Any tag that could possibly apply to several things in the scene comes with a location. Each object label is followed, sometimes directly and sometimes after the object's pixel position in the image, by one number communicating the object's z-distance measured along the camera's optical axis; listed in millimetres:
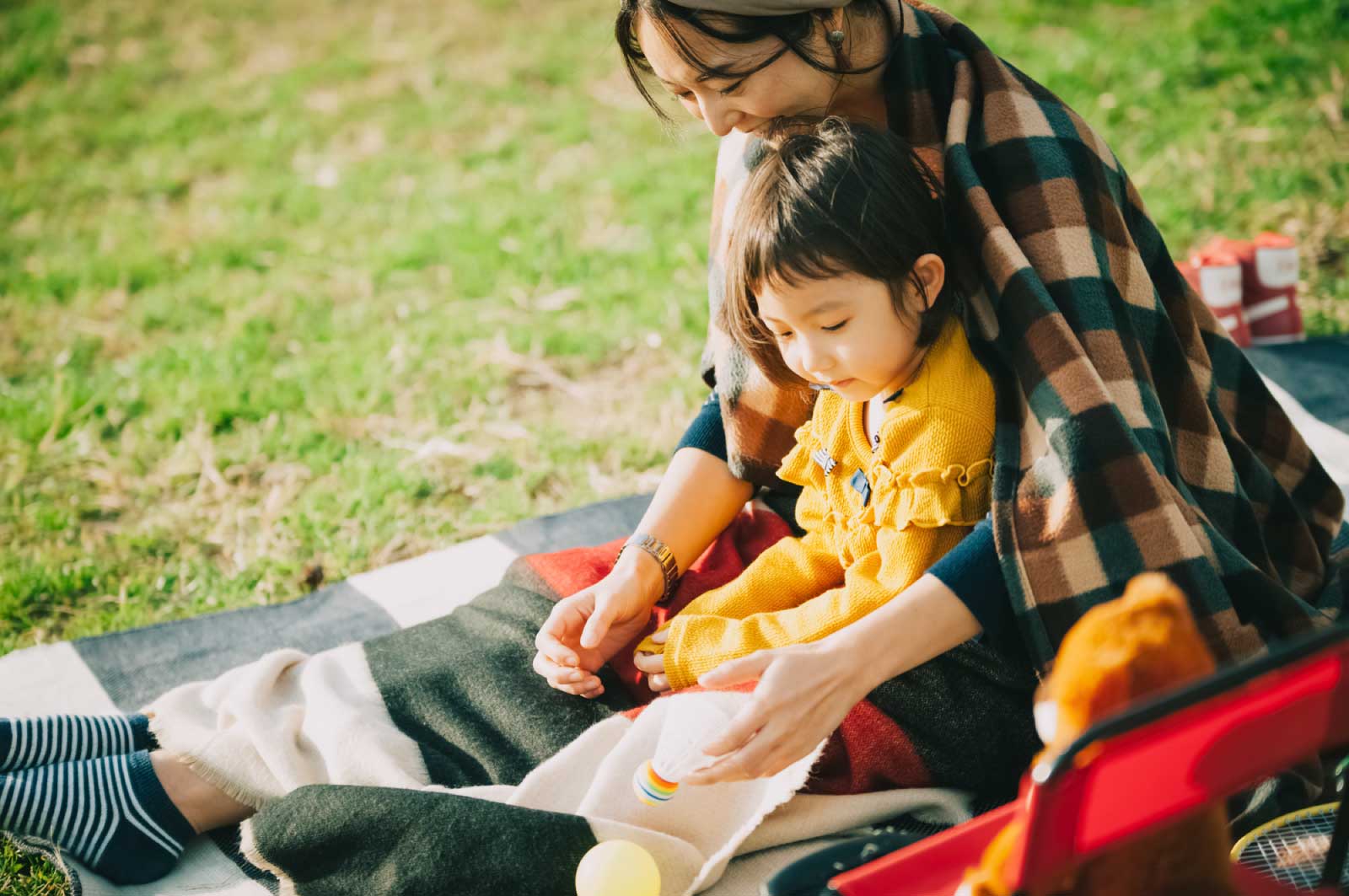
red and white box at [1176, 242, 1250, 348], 3850
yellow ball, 1921
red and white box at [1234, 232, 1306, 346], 3906
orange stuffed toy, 1377
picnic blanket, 2002
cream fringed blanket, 1986
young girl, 1989
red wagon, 1253
